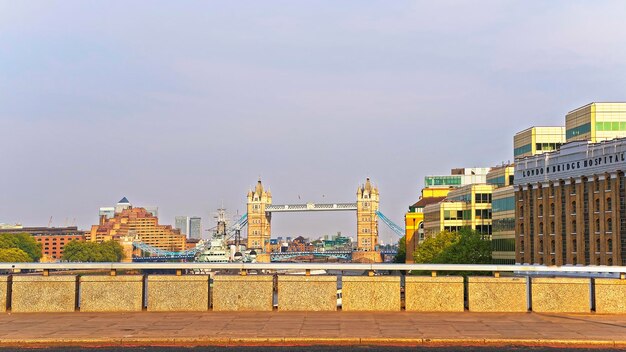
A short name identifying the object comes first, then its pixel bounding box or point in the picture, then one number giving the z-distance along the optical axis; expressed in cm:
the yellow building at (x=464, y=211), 13688
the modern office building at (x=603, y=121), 10319
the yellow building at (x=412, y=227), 18850
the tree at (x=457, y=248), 11738
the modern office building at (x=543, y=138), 12463
